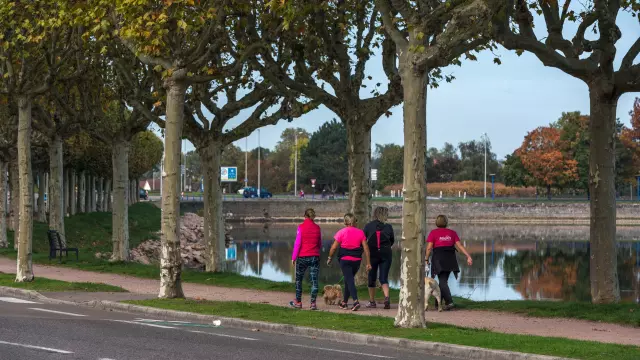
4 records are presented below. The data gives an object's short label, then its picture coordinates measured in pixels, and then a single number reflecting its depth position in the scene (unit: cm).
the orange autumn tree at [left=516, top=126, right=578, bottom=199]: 12688
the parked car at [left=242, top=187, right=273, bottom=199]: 14224
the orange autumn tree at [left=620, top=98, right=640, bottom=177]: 12745
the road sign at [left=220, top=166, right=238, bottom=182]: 15019
